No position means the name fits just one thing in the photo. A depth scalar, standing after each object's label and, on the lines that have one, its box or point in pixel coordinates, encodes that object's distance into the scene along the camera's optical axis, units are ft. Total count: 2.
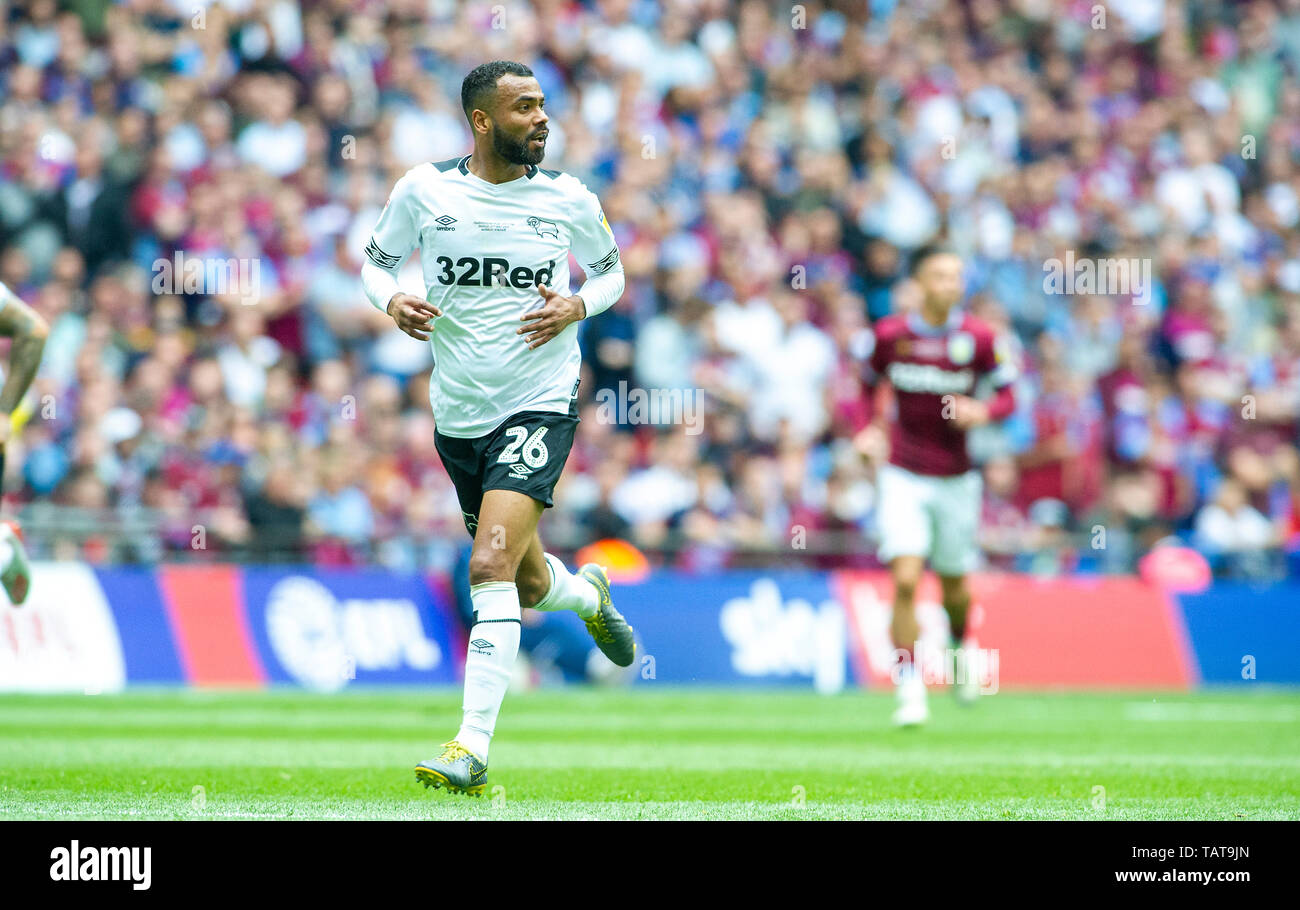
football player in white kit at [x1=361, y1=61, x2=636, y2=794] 26.61
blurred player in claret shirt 44.47
